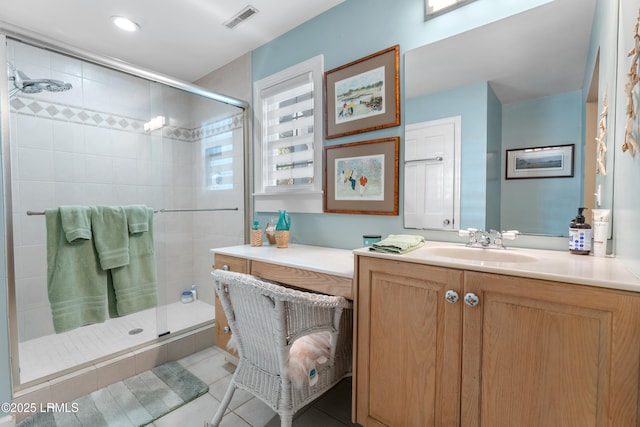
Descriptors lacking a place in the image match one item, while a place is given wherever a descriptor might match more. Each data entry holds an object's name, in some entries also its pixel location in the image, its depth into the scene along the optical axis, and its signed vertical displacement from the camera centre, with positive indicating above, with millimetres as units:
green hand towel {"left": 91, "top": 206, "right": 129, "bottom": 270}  1755 -184
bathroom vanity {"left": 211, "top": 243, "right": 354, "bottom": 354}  1412 -341
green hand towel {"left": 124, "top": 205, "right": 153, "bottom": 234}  1902 -87
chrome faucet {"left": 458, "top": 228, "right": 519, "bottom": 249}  1350 -159
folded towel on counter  1221 -177
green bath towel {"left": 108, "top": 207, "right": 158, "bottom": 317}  1853 -489
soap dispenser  1149 -133
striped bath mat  1511 -1114
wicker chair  1125 -540
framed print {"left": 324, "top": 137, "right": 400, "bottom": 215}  1720 +166
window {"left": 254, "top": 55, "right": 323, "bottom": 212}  2076 +500
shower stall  1928 +251
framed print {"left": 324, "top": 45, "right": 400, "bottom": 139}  1698 +673
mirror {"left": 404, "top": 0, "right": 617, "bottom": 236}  1188 +472
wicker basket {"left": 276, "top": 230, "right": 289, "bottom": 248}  2070 -239
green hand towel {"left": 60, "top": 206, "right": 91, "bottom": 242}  1637 -95
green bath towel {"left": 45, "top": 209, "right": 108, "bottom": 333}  1629 -429
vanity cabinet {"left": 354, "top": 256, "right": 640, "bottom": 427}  773 -470
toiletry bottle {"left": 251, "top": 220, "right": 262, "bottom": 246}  2164 -234
